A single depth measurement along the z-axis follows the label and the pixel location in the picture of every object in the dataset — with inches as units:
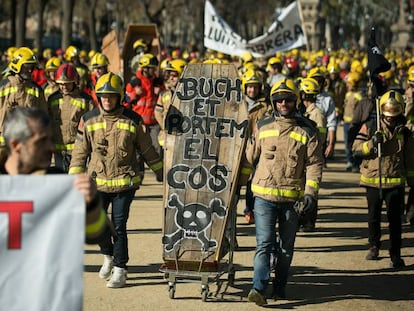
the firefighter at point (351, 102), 748.0
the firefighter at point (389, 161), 409.4
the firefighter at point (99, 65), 642.8
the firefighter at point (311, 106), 505.0
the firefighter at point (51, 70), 575.3
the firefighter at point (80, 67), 672.2
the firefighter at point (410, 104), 570.9
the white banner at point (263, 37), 859.4
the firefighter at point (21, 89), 466.0
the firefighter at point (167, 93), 533.3
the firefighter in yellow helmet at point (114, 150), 364.5
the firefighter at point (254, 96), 459.5
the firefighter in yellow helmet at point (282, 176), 344.2
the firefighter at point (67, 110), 466.9
